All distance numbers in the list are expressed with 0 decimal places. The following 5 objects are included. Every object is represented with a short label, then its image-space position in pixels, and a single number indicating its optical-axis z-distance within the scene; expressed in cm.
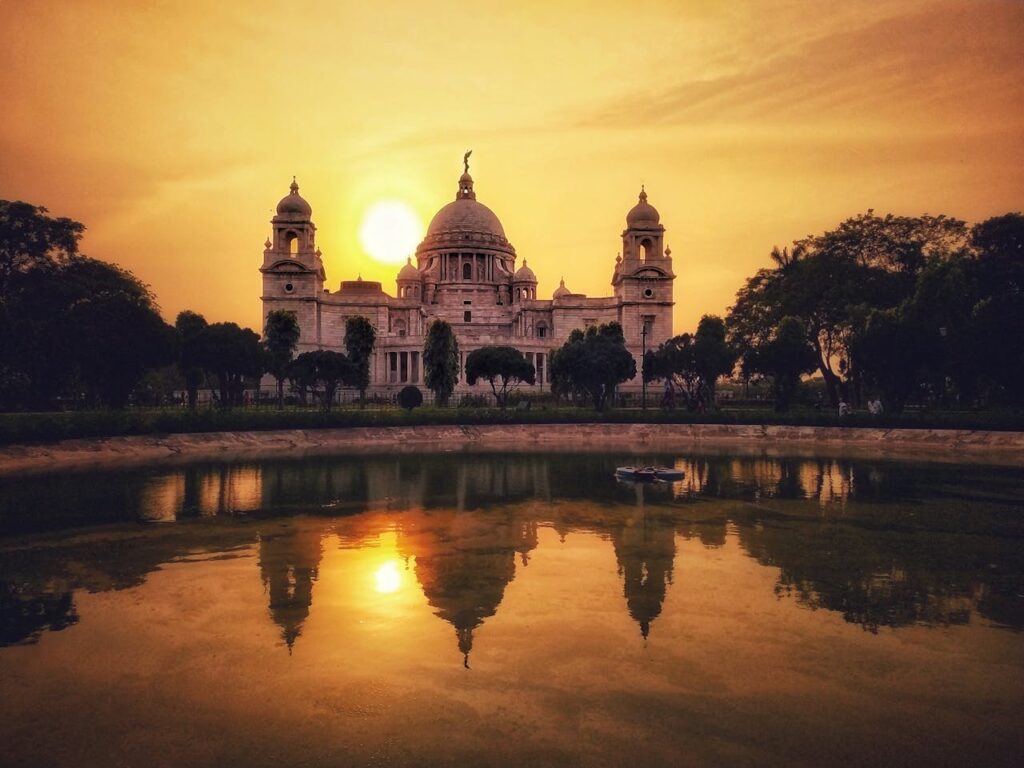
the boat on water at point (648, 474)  2742
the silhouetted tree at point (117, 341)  4644
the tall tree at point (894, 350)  4956
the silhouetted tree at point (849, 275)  6253
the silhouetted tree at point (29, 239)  5328
